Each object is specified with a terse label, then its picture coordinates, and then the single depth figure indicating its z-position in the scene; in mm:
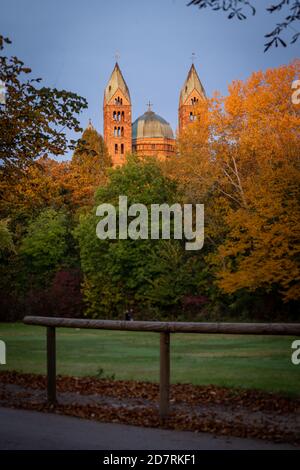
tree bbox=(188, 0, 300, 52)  5574
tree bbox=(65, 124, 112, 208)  58938
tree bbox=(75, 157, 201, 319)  39906
